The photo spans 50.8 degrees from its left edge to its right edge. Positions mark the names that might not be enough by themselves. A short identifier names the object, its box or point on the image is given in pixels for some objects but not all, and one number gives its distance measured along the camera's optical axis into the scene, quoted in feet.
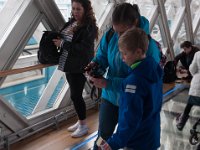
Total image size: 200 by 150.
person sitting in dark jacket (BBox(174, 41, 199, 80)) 13.28
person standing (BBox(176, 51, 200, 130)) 9.27
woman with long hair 7.32
